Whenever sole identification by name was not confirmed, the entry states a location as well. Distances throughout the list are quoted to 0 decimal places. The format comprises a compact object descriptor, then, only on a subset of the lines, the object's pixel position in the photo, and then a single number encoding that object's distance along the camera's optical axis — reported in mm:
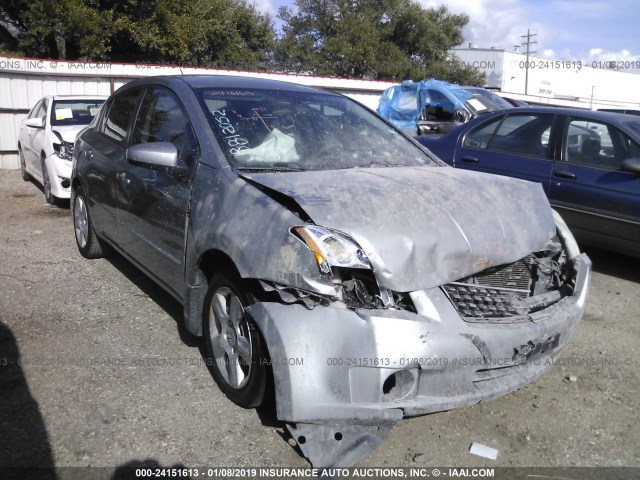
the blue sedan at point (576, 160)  5195
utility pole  56091
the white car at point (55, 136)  7543
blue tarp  11852
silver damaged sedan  2449
